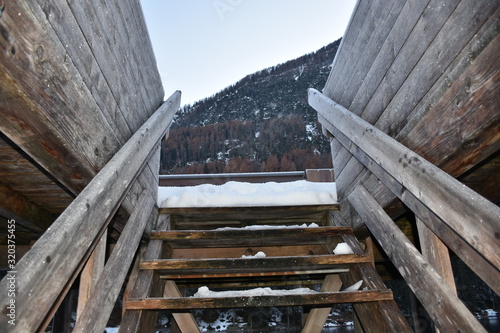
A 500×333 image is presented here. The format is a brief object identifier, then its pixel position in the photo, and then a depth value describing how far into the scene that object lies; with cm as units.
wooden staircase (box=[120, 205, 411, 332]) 201
